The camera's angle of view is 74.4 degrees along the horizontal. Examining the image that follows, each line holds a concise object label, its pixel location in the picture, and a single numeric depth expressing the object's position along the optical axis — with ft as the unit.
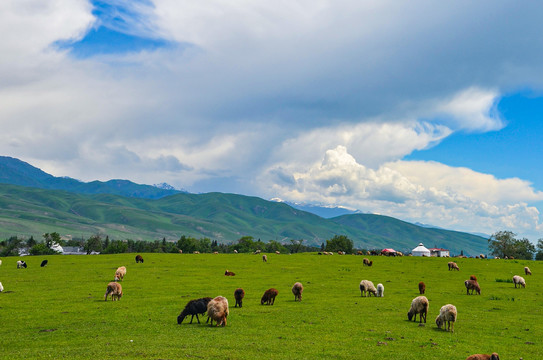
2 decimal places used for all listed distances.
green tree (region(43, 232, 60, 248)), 523.25
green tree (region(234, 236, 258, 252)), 601.17
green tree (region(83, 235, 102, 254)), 607.57
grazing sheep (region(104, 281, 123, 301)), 105.81
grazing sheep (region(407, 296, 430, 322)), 78.54
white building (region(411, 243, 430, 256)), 413.39
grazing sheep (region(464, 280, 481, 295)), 124.57
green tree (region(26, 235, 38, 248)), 630.33
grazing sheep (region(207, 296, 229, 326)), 72.23
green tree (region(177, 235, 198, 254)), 531.33
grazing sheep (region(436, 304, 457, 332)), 70.45
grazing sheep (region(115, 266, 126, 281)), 152.35
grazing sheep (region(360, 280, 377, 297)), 117.08
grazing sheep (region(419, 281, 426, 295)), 123.54
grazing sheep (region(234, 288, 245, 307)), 95.71
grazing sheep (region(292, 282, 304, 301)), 106.83
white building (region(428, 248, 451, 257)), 430.20
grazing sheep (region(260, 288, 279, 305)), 99.76
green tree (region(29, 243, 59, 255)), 499.75
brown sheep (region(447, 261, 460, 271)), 203.10
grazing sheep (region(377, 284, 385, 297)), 117.45
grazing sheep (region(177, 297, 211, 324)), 77.61
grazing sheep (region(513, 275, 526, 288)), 144.22
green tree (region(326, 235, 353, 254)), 473.22
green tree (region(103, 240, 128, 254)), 562.25
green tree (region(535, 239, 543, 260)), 474.33
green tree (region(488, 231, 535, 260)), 463.83
